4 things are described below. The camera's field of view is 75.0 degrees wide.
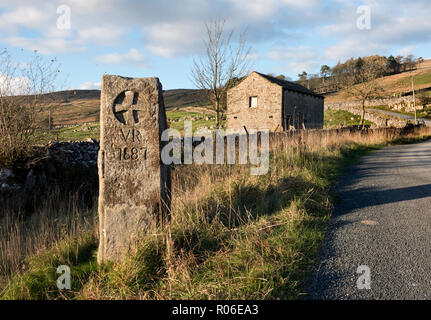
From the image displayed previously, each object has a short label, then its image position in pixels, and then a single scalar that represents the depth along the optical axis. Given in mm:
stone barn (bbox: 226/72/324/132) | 23438
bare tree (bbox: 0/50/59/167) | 7762
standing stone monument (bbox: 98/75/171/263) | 3521
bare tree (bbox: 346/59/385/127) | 30922
